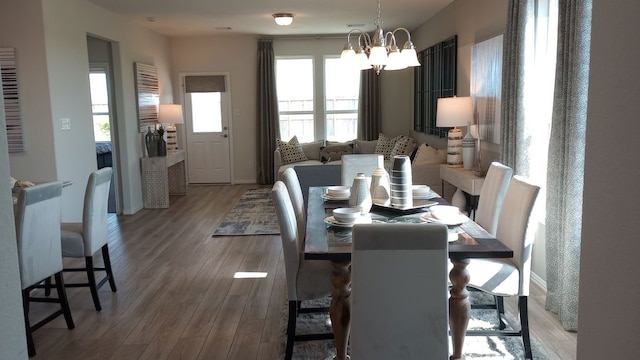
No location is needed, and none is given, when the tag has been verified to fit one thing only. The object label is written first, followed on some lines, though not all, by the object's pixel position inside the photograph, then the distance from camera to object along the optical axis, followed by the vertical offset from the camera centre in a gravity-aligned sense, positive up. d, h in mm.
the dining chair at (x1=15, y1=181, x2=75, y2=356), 2943 -715
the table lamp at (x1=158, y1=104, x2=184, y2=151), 7754 +109
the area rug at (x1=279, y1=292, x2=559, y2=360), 2803 -1339
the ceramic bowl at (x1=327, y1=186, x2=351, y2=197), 3469 -511
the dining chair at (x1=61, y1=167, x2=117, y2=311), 3498 -766
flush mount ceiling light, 6531 +1337
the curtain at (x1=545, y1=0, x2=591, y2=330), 2895 -265
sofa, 7453 -494
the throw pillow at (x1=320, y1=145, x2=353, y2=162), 8266 -547
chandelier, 3135 +398
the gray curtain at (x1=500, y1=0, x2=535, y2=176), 3775 +216
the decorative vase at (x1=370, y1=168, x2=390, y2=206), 3113 -435
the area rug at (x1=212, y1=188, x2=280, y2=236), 5757 -1245
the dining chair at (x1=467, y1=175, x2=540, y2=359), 2654 -831
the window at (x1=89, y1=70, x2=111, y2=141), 8992 +527
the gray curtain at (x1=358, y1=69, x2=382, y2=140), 8814 +201
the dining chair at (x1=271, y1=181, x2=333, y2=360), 2736 -833
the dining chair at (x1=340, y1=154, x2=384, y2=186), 4391 -418
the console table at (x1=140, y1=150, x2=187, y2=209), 7172 -846
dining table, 2262 -627
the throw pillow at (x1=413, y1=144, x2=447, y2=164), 5980 -475
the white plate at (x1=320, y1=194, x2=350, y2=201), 3426 -541
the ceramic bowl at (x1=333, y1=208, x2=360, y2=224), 2689 -525
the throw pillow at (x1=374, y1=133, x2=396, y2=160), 7950 -448
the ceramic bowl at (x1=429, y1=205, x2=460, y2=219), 2768 -541
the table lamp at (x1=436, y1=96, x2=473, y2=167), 4965 +50
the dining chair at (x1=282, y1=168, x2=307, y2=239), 3417 -536
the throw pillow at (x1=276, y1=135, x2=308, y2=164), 8305 -537
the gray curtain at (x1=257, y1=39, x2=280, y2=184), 8828 +204
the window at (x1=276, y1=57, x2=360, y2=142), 9016 +361
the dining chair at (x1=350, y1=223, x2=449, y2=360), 1901 -681
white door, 9133 -271
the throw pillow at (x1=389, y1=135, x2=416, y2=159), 7371 -435
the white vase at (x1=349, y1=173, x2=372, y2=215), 2902 -449
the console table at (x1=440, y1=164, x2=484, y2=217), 4391 -606
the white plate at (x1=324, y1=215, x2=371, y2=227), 2676 -559
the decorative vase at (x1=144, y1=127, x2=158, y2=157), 7277 -289
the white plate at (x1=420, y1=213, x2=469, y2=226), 2623 -555
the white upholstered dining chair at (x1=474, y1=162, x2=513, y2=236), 3082 -515
